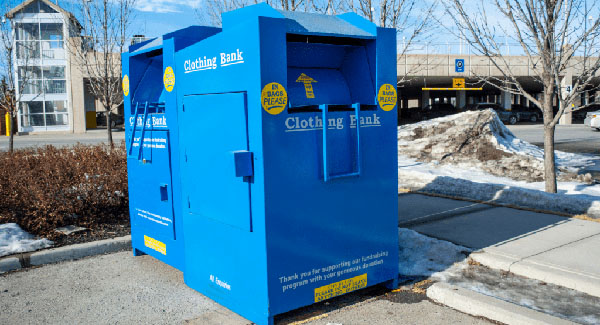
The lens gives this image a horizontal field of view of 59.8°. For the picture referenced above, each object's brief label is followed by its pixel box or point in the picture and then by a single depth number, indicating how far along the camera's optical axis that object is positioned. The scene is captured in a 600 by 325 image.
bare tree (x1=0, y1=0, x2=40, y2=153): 14.56
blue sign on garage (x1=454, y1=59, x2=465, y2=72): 33.80
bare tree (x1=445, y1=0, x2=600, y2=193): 7.18
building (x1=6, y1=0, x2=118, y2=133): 36.06
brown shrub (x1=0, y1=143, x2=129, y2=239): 6.60
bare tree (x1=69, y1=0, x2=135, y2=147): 13.56
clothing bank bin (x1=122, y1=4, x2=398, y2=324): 3.80
